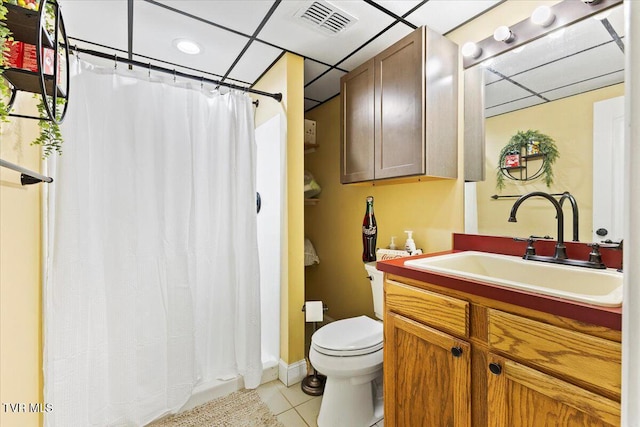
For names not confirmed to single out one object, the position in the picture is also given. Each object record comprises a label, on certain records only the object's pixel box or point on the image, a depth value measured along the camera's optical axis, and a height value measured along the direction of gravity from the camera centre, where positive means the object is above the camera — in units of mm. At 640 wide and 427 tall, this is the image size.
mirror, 1199 +491
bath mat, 1540 -1129
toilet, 1465 -830
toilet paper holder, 1801 -1100
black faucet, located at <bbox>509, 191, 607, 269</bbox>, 1090 -164
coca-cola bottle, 2059 -161
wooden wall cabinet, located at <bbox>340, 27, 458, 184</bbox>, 1500 +579
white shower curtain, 1341 -203
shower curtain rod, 1378 +778
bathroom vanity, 730 -452
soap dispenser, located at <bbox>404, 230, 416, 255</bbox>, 1790 -210
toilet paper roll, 1918 -673
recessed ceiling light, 1742 +1036
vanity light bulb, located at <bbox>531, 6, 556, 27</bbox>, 1278 +874
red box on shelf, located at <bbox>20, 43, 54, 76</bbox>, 712 +390
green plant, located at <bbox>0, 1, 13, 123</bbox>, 562 +359
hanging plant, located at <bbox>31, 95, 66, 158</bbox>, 888 +261
